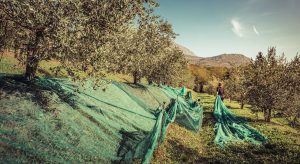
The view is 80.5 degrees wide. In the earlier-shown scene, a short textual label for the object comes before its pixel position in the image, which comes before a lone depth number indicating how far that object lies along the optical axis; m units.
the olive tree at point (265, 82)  16.19
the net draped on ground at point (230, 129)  10.84
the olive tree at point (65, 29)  6.03
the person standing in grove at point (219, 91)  17.40
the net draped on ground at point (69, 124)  4.96
